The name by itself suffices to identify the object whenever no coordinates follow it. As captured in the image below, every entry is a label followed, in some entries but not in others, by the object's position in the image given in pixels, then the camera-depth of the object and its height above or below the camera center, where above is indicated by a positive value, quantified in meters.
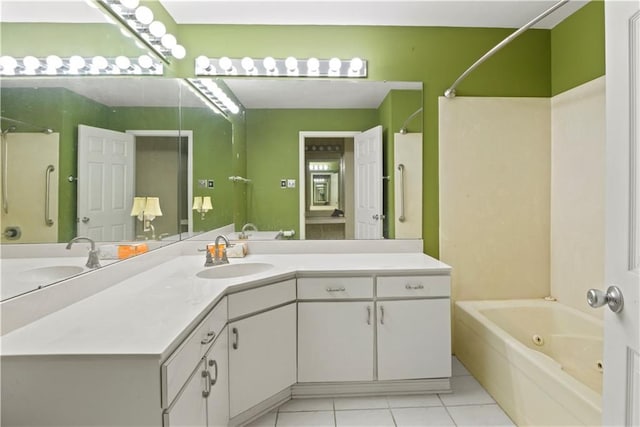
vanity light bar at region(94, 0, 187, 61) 1.58 +1.10
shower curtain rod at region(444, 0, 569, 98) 1.38 +0.92
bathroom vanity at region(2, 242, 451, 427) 0.80 -0.48
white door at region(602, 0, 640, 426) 0.78 +0.01
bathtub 1.30 -0.81
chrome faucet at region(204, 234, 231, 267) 1.83 -0.27
